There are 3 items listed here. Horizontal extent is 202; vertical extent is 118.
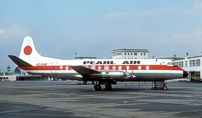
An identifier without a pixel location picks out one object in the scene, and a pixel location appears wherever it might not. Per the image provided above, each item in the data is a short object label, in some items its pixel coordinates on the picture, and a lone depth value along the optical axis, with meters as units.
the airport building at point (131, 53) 123.25
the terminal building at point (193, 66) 88.81
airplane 35.94
